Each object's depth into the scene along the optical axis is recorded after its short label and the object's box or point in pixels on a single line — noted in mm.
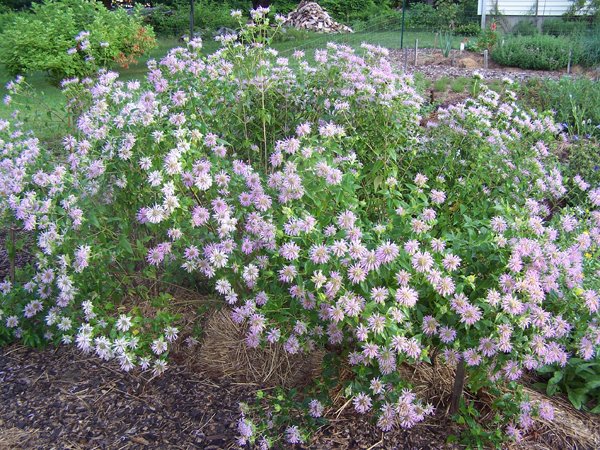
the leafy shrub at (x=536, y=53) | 10539
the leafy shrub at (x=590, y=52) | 10141
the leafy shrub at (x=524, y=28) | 16036
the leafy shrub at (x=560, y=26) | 14617
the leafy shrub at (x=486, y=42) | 12078
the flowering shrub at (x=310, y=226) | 1915
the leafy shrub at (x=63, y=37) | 8234
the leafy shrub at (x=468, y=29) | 17633
